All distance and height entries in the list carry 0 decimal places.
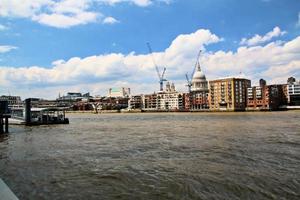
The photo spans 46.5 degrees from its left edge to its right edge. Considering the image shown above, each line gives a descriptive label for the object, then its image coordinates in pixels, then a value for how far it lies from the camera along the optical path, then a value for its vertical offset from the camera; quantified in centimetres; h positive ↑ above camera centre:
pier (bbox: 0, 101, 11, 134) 5589 -70
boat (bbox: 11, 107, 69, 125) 7550 -230
